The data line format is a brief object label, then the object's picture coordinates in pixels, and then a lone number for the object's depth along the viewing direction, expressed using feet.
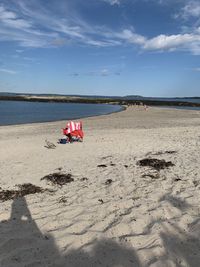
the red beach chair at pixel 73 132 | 30.93
